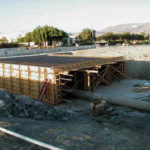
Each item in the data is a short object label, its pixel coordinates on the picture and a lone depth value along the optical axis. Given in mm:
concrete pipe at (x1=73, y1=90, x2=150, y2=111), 16534
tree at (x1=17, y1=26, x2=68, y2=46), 80062
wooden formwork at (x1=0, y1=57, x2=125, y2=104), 18734
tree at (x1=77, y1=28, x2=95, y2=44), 95812
